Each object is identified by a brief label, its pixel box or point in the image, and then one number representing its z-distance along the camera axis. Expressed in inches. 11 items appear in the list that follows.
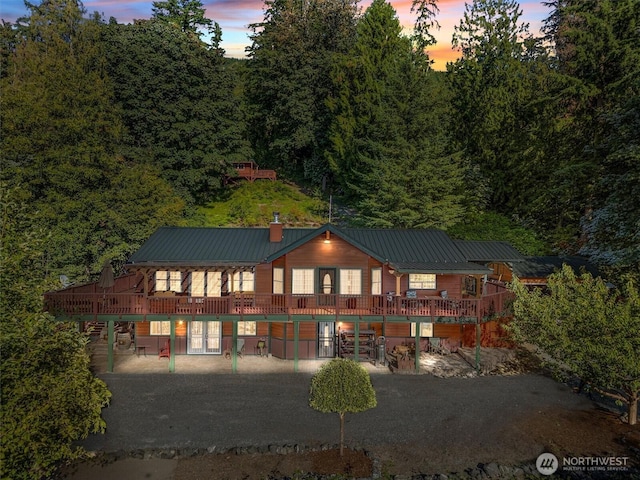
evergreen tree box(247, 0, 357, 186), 2150.6
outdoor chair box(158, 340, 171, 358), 1005.8
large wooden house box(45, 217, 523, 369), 928.3
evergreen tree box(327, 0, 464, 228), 1470.2
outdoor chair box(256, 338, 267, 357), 1028.5
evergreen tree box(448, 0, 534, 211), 1843.0
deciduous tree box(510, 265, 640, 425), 639.1
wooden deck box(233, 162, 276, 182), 2246.6
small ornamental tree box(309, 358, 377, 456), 595.8
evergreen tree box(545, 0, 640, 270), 920.3
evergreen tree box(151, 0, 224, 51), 2534.4
